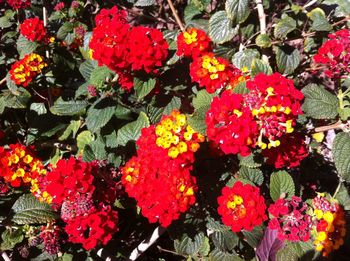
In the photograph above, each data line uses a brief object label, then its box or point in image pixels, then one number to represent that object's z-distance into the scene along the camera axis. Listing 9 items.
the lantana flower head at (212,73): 0.30
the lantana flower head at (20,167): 0.32
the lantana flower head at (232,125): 0.24
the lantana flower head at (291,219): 0.25
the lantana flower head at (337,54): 0.29
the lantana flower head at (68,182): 0.26
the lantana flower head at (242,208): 0.26
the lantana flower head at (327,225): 0.25
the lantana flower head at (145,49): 0.29
